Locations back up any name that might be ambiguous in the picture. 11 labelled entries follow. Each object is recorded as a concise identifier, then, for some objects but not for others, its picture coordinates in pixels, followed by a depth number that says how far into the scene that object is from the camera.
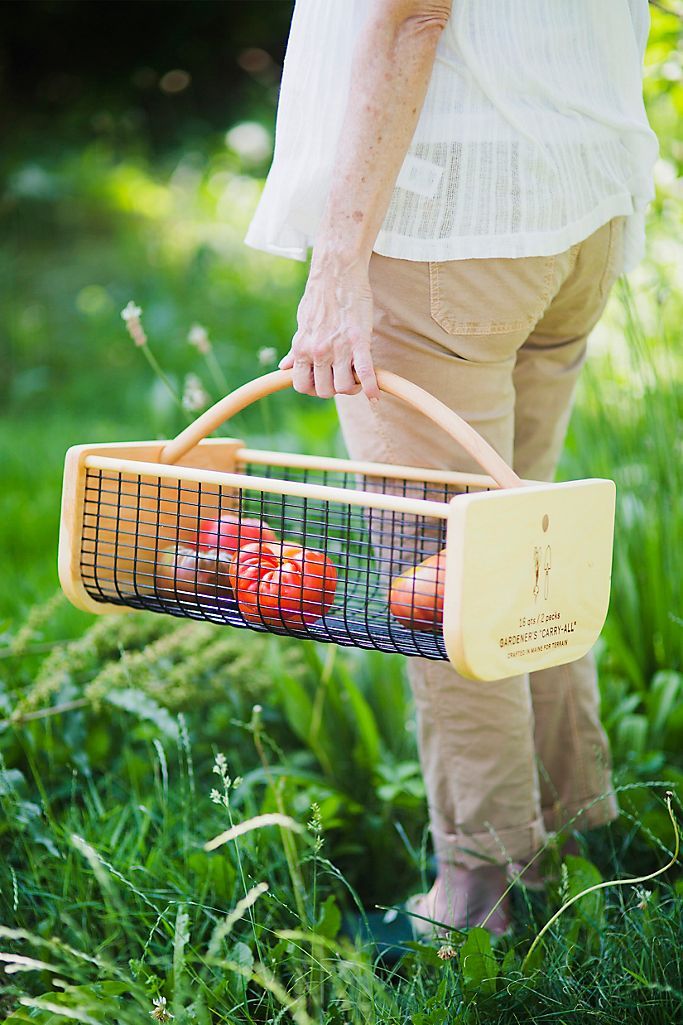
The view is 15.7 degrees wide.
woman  2.40
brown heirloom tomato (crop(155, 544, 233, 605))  2.50
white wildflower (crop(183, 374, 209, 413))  2.94
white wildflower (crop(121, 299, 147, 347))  2.79
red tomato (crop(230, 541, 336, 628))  2.43
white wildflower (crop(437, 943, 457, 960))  2.45
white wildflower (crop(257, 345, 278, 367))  2.88
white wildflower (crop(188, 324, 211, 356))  2.92
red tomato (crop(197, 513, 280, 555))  2.47
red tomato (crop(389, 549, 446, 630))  2.39
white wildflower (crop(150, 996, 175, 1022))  2.33
